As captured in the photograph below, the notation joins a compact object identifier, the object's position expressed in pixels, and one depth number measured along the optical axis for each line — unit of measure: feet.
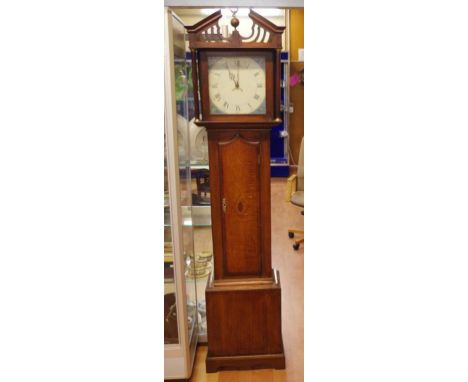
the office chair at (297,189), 10.71
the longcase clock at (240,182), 5.30
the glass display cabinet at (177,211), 5.15
